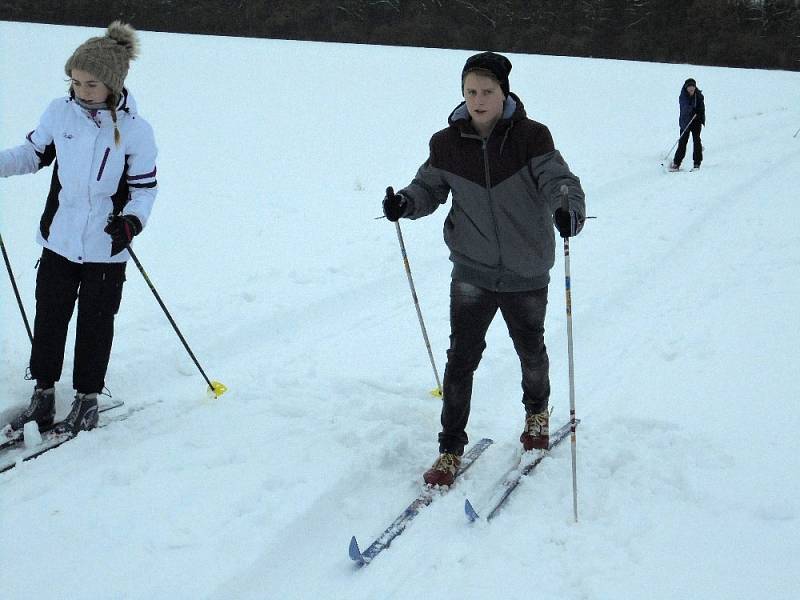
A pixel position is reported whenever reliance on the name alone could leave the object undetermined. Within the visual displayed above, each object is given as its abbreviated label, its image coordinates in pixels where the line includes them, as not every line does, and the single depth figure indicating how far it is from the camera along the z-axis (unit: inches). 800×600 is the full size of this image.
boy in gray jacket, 126.5
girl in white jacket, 147.3
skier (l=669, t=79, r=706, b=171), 522.0
